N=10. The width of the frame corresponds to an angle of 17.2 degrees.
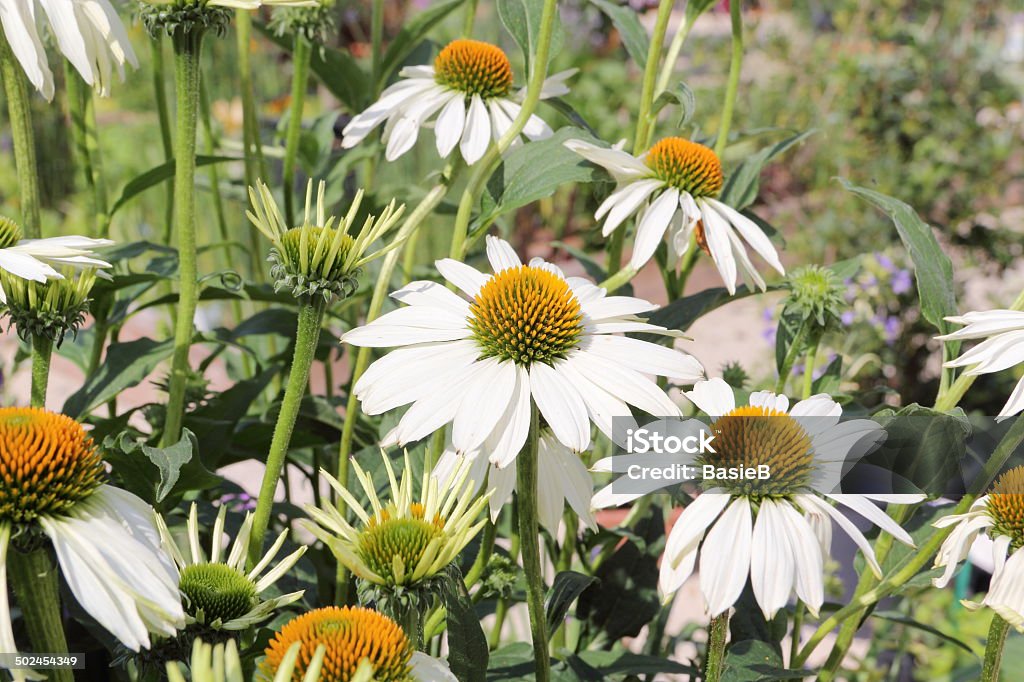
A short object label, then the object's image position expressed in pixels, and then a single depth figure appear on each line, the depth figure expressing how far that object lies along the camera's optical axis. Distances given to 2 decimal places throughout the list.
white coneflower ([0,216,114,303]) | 0.96
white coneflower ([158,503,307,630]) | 0.93
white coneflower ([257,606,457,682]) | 0.89
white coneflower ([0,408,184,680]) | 0.89
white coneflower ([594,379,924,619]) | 0.92
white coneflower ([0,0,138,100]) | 0.98
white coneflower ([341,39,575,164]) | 1.08
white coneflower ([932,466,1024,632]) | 0.94
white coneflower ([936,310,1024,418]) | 0.95
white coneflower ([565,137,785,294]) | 1.02
